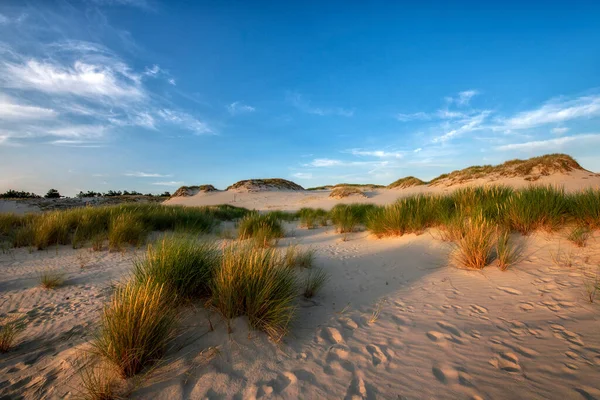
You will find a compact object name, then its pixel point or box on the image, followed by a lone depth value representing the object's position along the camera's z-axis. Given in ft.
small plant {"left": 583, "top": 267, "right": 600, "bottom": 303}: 9.83
